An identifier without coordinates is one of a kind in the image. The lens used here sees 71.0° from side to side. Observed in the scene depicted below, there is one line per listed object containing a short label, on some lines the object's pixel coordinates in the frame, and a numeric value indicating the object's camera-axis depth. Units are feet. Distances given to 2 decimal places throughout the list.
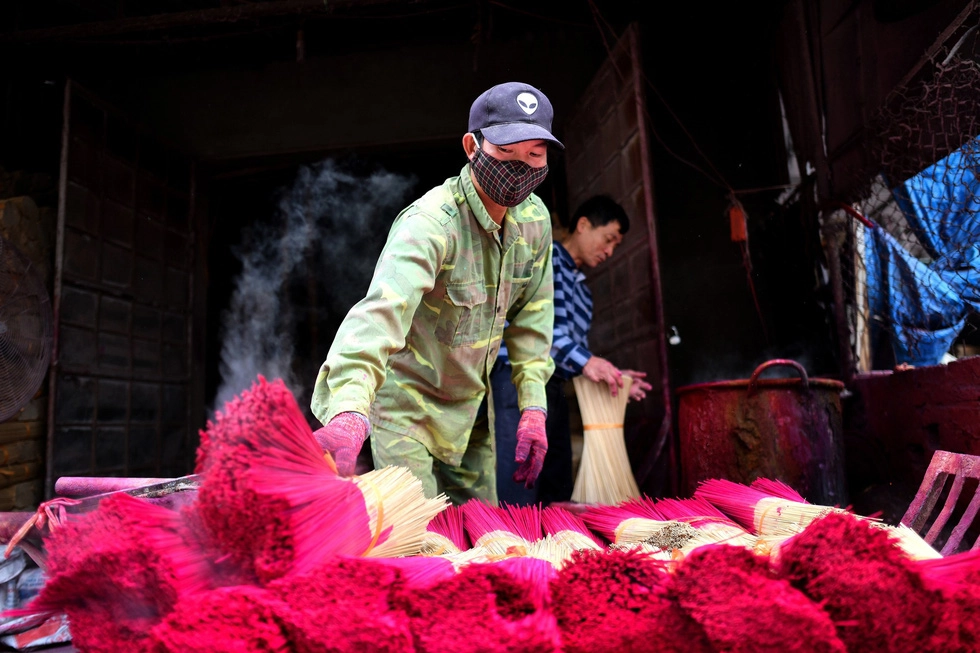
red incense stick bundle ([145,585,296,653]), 3.08
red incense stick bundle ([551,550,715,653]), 3.32
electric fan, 9.98
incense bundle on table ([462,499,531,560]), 4.79
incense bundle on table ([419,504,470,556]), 4.77
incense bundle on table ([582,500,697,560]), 4.93
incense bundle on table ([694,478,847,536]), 4.99
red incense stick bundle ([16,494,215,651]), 3.45
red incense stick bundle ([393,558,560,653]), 3.12
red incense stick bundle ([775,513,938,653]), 3.16
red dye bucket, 9.77
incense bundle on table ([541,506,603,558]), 4.95
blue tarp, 9.05
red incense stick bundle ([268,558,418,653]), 3.08
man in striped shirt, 11.08
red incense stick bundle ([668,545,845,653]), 3.06
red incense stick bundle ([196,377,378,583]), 3.32
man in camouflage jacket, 6.28
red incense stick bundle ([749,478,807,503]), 5.62
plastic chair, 6.21
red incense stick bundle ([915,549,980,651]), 3.28
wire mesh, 9.07
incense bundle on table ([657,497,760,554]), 4.77
